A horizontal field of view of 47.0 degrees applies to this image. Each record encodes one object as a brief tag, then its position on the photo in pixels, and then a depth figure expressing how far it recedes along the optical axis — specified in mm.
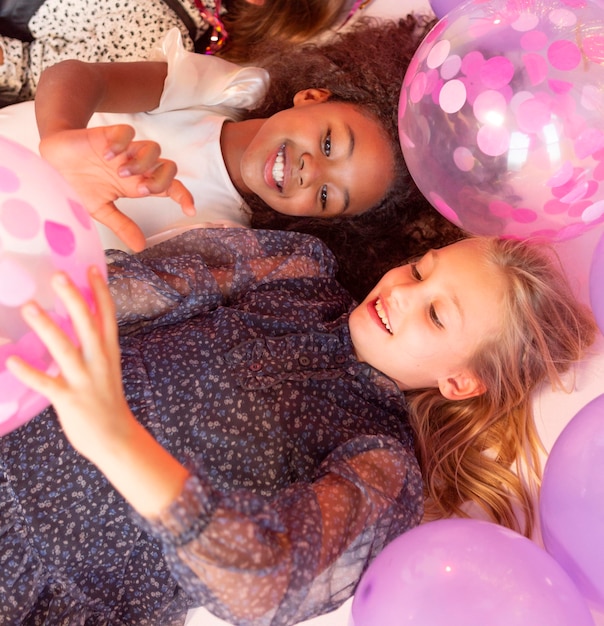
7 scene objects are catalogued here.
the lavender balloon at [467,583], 856
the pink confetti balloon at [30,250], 654
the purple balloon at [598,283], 1072
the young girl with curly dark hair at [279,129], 1372
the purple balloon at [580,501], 932
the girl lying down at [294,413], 1021
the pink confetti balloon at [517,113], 967
